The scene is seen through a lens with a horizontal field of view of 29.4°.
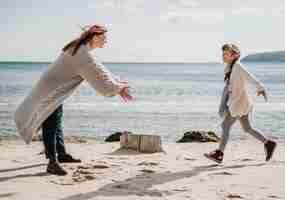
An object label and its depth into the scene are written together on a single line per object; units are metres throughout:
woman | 6.04
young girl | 7.30
